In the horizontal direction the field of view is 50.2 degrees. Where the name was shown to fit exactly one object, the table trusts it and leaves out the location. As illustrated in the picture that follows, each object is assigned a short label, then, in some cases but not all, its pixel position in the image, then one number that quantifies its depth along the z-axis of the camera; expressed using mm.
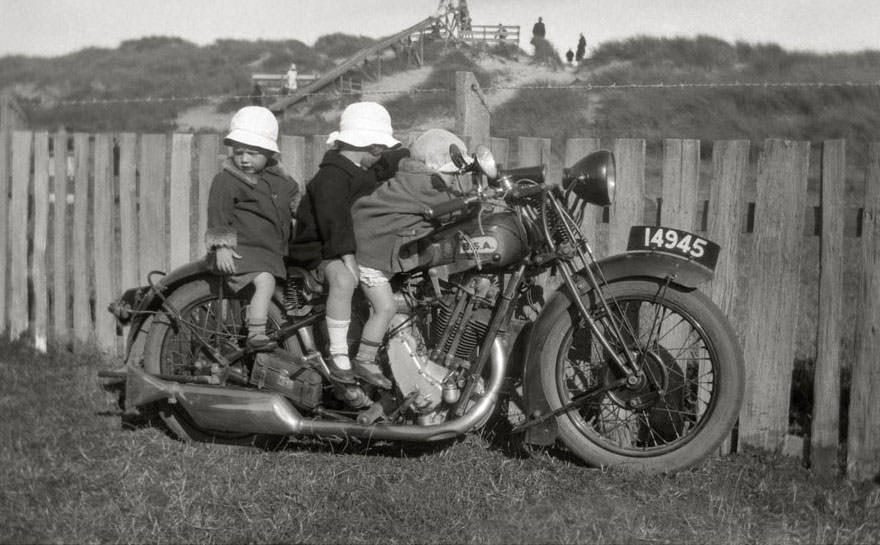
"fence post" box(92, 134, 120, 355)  6125
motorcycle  4027
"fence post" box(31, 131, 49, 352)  6445
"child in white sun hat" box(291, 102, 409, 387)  4121
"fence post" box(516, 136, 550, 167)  4805
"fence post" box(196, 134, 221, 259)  5645
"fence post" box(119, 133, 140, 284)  6023
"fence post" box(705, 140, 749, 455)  4453
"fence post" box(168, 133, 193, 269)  5781
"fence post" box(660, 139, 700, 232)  4488
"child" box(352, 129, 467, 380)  4172
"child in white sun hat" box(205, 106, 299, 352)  4375
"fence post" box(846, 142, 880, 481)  4211
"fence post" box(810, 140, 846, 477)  4293
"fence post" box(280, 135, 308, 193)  5348
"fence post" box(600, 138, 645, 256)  4578
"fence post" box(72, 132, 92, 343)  6227
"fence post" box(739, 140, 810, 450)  4359
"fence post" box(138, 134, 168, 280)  5930
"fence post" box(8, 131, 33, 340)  6523
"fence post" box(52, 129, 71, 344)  6309
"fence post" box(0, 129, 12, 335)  6562
